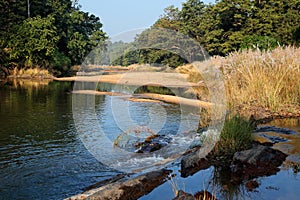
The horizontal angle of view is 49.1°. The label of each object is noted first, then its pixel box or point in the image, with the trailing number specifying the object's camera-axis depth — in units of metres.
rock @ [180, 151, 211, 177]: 3.96
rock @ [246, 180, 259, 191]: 3.26
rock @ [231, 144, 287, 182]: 3.65
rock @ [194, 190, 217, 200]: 3.00
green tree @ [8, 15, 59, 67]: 23.78
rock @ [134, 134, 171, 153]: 5.62
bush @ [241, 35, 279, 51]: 19.93
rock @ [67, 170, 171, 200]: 3.32
